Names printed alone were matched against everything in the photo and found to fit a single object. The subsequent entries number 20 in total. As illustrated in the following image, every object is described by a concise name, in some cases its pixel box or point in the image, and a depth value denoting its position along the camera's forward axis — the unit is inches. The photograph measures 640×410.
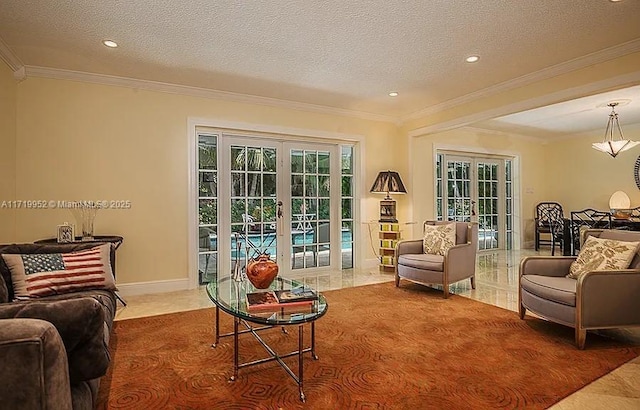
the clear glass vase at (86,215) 157.6
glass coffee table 80.3
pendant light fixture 223.6
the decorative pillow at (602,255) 111.7
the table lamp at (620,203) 258.5
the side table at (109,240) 144.1
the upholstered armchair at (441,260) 162.2
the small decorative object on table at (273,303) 86.7
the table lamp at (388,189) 217.0
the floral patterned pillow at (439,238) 173.2
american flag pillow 98.9
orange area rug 79.7
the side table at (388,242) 215.8
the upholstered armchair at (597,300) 105.2
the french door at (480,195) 272.2
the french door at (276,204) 190.2
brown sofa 41.5
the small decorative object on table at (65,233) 142.5
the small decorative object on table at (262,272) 103.6
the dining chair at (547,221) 271.8
